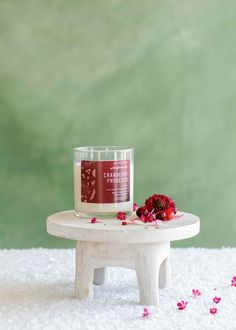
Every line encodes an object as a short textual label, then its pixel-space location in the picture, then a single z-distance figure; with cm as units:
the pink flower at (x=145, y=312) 104
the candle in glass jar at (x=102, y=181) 111
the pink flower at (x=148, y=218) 110
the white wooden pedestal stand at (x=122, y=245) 105
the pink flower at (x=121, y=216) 111
